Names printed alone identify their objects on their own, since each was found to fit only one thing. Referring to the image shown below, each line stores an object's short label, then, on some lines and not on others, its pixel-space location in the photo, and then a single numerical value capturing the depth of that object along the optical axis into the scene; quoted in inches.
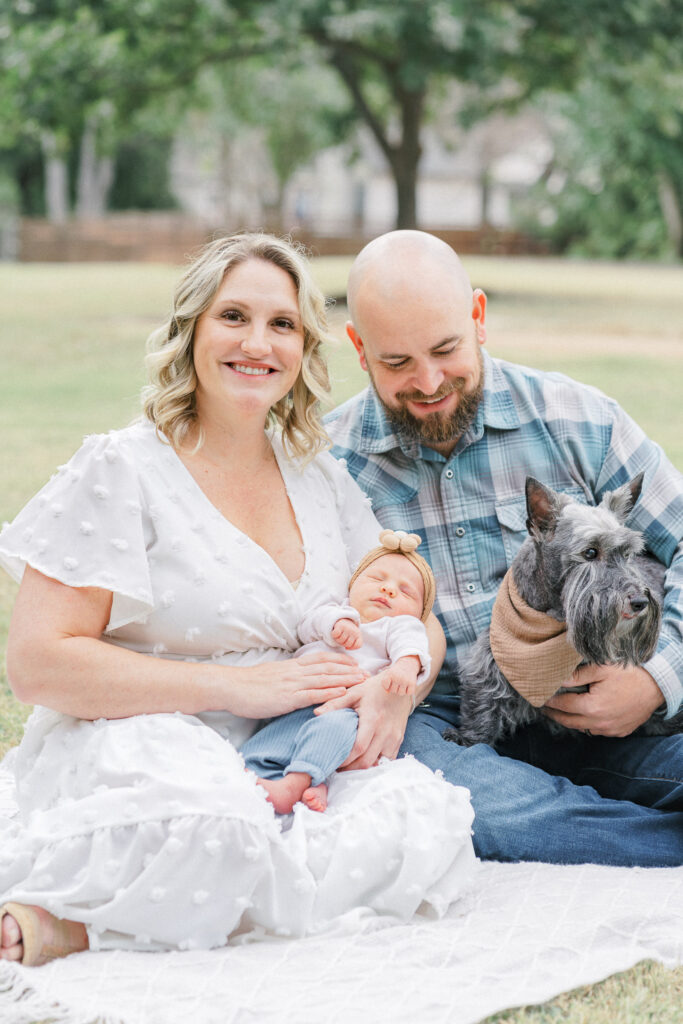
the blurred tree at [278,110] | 1114.7
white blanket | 106.7
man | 145.7
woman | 114.4
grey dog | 132.4
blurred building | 2146.9
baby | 125.5
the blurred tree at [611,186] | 1800.0
